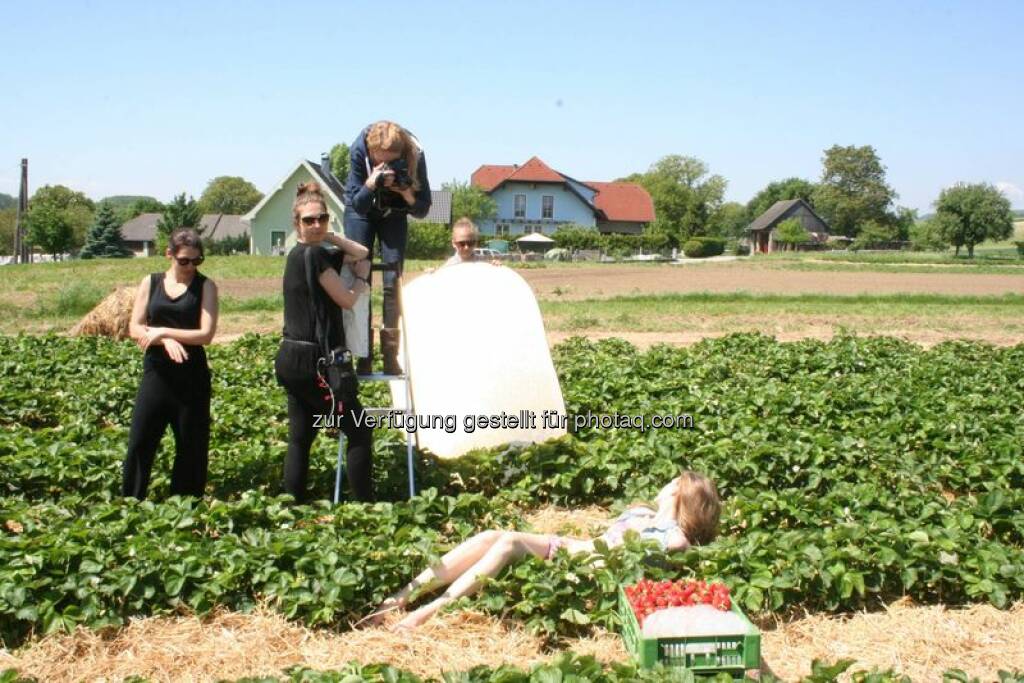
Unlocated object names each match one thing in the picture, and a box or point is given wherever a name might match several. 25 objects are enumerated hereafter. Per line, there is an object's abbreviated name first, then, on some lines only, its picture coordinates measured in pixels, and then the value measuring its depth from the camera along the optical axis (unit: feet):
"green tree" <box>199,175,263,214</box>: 410.72
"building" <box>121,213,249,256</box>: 304.30
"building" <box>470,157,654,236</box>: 241.14
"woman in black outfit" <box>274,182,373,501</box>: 16.63
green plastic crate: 11.48
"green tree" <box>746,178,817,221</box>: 440.45
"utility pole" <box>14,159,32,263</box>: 179.91
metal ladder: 17.97
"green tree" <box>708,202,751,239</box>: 465.88
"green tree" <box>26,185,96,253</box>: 246.06
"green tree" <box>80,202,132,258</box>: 207.21
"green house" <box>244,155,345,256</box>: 179.52
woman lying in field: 14.21
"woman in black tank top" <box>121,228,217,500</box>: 17.83
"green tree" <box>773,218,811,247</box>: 294.87
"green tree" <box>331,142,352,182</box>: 211.37
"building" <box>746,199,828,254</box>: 326.65
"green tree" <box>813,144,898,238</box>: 351.46
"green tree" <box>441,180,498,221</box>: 228.22
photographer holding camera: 19.54
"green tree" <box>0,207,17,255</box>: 307.19
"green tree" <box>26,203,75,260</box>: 238.07
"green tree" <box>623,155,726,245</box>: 307.37
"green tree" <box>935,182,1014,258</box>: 232.73
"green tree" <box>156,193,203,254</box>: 206.14
